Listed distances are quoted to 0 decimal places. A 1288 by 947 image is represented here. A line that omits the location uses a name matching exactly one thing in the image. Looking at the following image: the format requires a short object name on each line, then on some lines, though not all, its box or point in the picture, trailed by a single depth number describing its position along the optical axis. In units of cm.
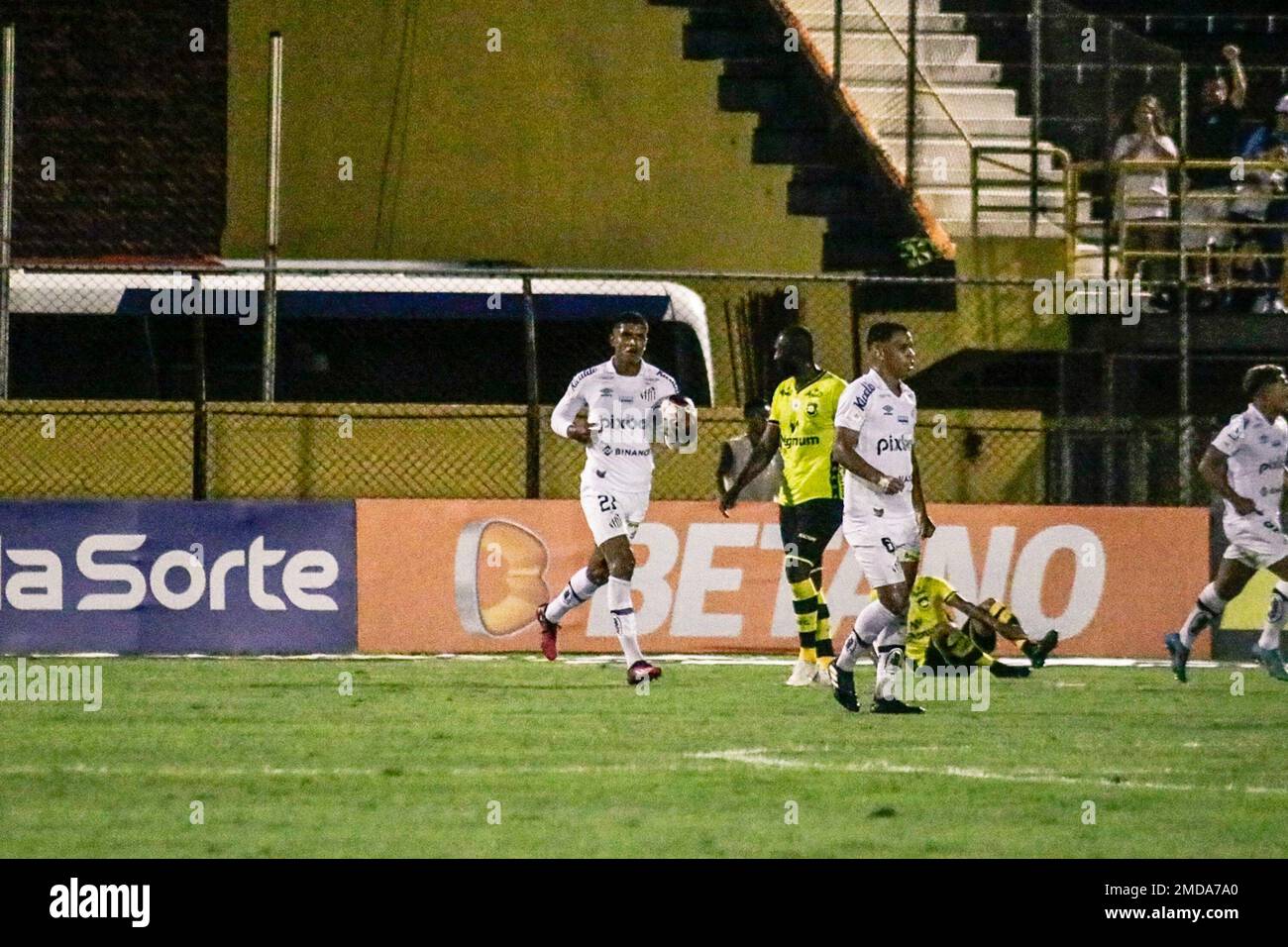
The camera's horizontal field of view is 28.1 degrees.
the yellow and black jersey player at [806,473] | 1673
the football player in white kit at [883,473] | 1412
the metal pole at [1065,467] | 2077
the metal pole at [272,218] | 2056
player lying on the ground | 1758
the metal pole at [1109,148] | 2269
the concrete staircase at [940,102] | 2588
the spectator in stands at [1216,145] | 2459
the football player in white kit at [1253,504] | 1759
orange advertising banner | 1938
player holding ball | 1628
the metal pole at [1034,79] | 2411
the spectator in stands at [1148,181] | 2422
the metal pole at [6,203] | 2028
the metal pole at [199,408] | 1961
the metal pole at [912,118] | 2516
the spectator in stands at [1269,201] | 2394
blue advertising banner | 1873
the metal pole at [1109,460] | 2092
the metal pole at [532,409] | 1998
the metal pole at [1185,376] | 2034
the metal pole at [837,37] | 2634
